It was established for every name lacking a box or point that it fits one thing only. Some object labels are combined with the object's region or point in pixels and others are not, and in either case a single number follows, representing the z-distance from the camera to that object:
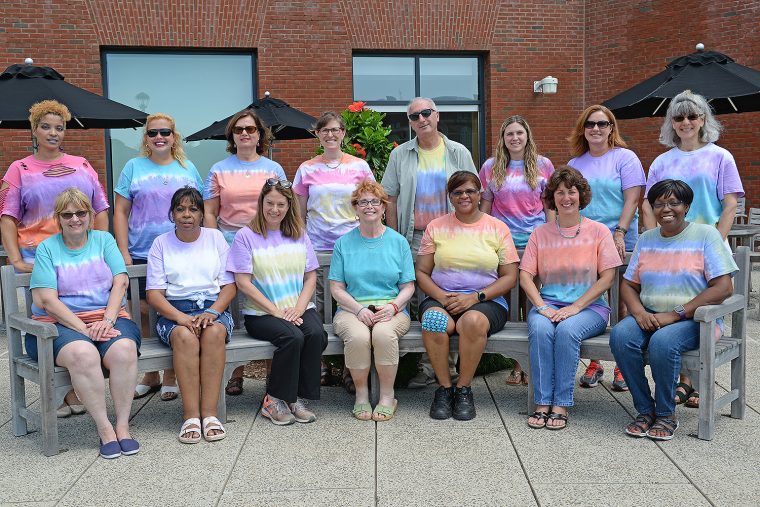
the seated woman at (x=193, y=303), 4.44
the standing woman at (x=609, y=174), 5.10
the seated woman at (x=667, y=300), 4.27
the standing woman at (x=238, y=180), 5.22
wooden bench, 4.15
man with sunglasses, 5.37
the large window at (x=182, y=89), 11.95
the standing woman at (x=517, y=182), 5.22
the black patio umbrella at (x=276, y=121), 9.02
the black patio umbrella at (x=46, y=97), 6.64
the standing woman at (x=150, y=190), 5.06
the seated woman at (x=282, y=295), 4.66
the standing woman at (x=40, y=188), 4.86
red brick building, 11.41
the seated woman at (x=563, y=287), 4.54
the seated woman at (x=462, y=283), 4.72
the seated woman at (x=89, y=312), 4.15
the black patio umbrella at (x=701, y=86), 6.84
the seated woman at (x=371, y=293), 4.77
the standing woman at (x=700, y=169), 4.84
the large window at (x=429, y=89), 12.65
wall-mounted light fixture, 12.57
